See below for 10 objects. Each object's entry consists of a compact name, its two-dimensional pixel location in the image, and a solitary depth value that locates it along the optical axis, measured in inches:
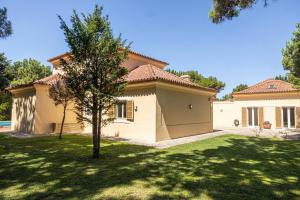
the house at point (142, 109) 539.8
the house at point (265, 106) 919.0
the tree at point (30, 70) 1634.1
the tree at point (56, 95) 537.3
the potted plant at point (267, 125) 943.2
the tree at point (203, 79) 2098.5
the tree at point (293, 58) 651.8
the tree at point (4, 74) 495.0
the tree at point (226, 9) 399.8
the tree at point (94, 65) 335.3
